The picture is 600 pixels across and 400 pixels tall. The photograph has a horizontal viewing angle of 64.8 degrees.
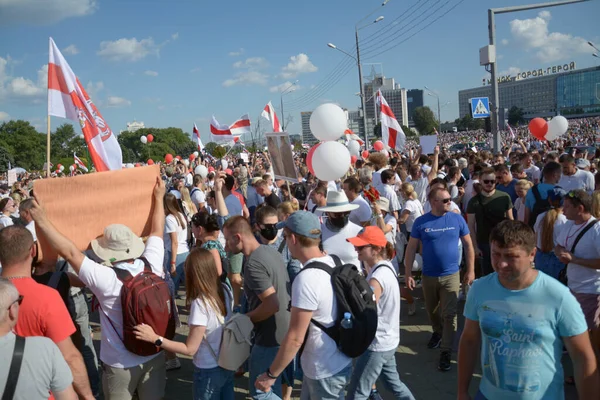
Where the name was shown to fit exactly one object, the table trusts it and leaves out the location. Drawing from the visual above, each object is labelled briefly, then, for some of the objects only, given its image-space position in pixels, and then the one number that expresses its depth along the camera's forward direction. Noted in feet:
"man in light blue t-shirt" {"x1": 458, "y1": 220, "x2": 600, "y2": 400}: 7.64
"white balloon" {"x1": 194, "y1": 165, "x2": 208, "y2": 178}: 40.88
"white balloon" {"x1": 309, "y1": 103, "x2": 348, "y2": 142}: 20.49
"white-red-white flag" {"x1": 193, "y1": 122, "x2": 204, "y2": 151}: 67.41
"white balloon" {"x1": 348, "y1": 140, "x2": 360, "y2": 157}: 47.03
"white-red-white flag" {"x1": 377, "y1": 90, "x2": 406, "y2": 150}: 40.60
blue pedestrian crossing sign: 46.29
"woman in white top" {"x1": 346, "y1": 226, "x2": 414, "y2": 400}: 11.28
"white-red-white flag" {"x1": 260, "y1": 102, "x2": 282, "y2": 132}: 36.60
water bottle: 9.47
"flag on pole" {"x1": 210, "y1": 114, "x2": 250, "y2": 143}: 53.11
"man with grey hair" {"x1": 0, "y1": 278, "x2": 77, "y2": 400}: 7.20
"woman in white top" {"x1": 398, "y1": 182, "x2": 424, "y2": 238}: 23.06
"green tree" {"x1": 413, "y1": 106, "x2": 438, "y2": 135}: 367.80
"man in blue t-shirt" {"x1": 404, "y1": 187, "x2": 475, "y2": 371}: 16.37
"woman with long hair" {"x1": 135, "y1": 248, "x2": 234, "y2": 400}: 10.40
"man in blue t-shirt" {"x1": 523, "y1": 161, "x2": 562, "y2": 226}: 19.67
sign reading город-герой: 502.75
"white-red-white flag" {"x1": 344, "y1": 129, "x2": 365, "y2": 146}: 56.14
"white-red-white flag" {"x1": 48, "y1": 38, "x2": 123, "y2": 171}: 14.52
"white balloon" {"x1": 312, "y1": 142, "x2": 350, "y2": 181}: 19.88
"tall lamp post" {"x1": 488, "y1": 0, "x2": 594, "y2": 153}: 39.93
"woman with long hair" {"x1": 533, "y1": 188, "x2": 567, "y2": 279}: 15.76
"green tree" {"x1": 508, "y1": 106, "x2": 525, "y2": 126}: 375.25
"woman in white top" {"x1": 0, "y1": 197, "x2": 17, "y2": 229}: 23.38
